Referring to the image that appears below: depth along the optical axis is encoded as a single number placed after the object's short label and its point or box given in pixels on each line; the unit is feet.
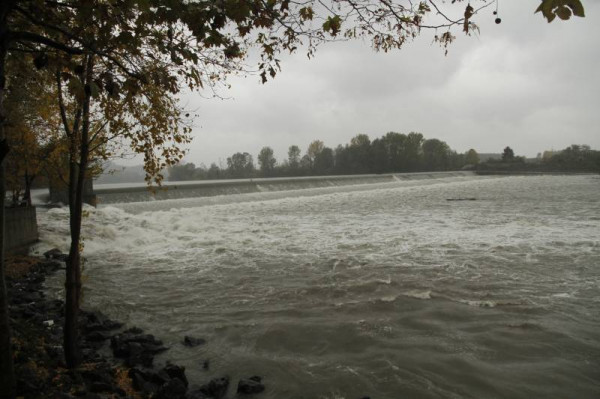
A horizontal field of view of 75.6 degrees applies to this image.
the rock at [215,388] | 15.44
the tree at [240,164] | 336.29
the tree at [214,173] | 308.81
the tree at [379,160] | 371.56
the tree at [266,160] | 352.28
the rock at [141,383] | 14.99
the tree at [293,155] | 382.22
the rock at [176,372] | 16.17
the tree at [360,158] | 372.17
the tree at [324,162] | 374.63
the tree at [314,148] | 411.13
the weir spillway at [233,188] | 94.43
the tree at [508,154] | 399.03
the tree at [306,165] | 360.69
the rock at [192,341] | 20.44
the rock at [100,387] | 14.25
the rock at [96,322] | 21.95
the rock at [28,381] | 12.21
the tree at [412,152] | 380.78
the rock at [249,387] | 15.84
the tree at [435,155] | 398.83
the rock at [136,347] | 17.98
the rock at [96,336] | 20.74
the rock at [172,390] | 14.54
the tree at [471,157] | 450.71
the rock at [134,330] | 21.65
